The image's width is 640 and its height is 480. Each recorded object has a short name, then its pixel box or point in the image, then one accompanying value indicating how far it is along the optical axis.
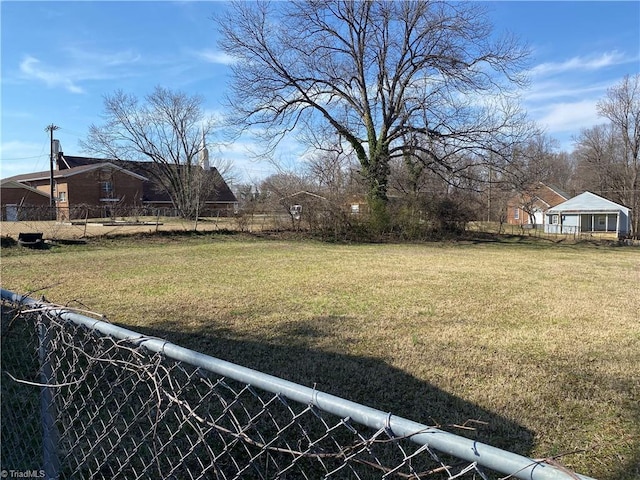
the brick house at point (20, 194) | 44.66
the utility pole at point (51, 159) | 40.66
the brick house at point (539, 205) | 53.00
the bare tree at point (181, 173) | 41.25
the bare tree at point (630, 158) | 40.78
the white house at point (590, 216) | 44.86
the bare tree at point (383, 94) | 24.31
